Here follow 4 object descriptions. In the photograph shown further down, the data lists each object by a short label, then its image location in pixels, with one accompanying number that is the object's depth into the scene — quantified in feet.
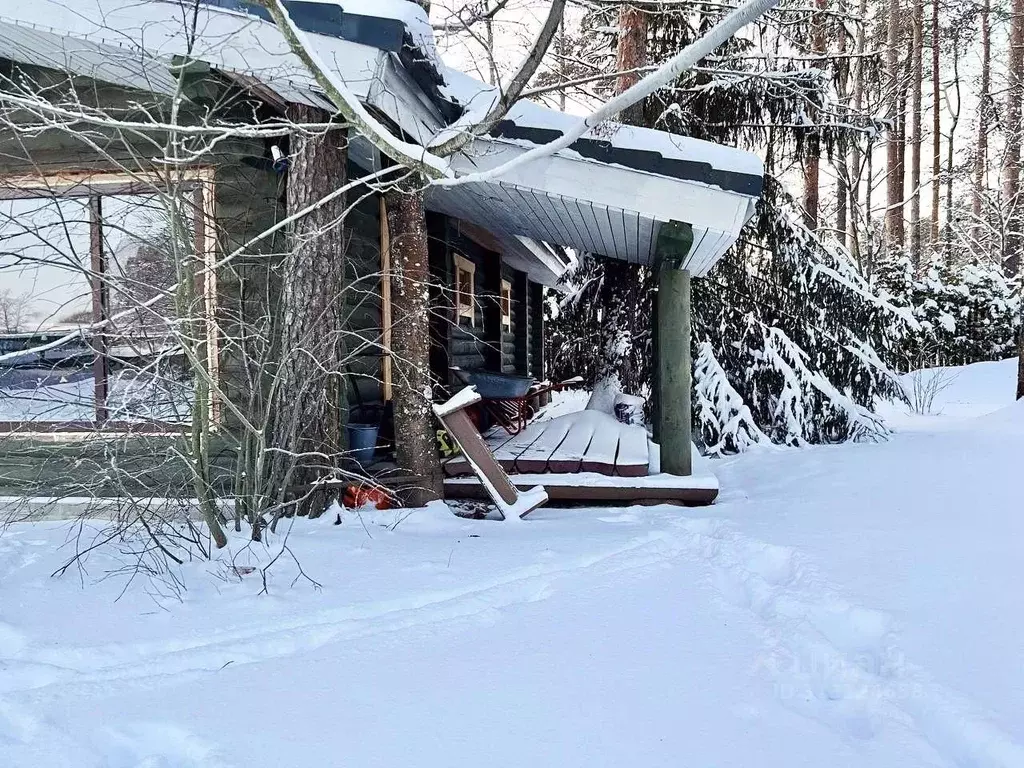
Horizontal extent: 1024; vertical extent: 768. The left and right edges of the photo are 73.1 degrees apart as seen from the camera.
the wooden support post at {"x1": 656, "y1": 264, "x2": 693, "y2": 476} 16.48
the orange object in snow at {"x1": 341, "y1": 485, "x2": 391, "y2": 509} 13.97
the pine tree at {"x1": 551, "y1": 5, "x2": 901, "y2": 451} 25.21
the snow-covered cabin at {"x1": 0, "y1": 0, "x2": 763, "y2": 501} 11.59
